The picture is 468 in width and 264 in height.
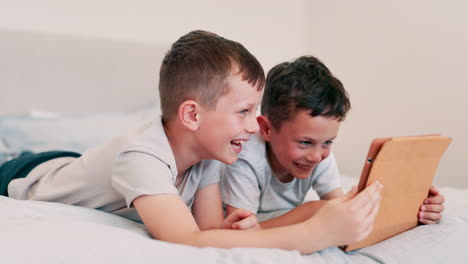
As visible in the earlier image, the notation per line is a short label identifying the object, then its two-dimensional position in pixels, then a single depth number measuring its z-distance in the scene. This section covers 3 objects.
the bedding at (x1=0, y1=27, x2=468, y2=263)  0.63
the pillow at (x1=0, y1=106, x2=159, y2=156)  1.56
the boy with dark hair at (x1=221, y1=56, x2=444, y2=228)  1.07
